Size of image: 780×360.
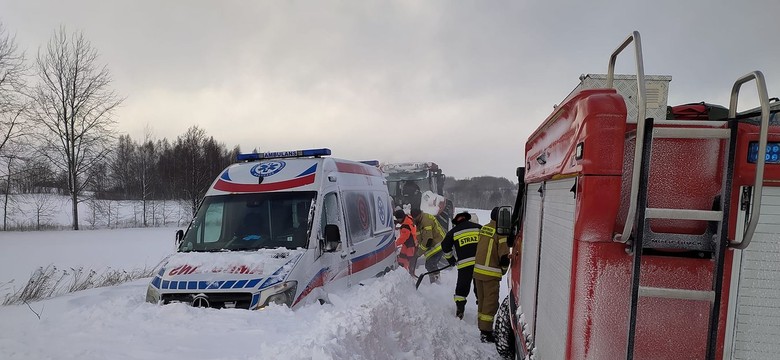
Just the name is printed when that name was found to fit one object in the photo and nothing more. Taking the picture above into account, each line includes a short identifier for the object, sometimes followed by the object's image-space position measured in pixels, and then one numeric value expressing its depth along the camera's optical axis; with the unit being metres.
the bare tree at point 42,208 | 26.16
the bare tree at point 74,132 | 25.30
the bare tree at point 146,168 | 34.05
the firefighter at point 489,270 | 5.97
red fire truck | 1.80
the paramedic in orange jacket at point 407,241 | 9.65
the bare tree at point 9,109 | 18.94
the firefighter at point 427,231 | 10.28
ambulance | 4.35
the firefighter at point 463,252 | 6.91
